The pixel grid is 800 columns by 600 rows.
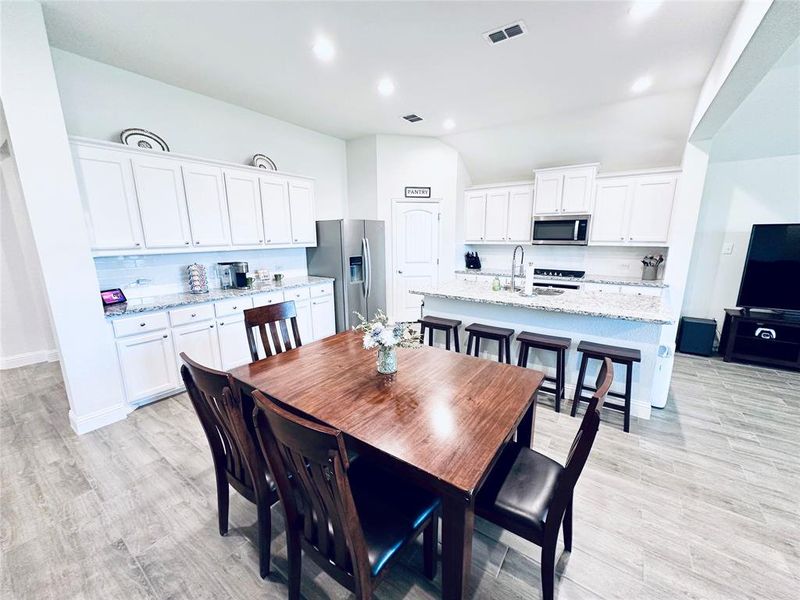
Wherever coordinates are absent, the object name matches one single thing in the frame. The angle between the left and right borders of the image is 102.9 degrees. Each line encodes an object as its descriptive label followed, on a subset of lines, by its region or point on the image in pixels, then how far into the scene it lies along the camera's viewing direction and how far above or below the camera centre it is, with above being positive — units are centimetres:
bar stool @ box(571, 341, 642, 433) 248 -91
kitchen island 262 -72
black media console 364 -114
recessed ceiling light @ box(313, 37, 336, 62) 256 +159
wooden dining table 111 -75
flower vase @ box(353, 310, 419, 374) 172 -52
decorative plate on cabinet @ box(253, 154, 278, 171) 407 +103
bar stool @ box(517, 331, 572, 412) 275 -92
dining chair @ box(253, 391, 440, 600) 95 -103
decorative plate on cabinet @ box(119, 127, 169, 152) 299 +99
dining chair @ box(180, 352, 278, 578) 127 -91
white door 521 -17
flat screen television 360 -34
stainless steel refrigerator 447 -29
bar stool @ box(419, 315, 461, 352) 330 -86
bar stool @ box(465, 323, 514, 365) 303 -88
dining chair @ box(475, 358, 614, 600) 116 -105
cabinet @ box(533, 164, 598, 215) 459 +74
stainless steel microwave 472 +16
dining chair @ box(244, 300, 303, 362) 223 -56
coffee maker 380 -37
